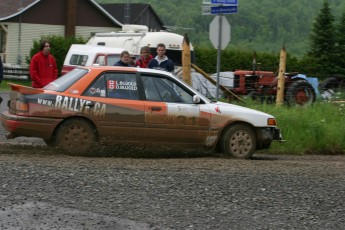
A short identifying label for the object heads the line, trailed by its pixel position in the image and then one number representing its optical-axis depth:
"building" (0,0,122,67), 47.22
